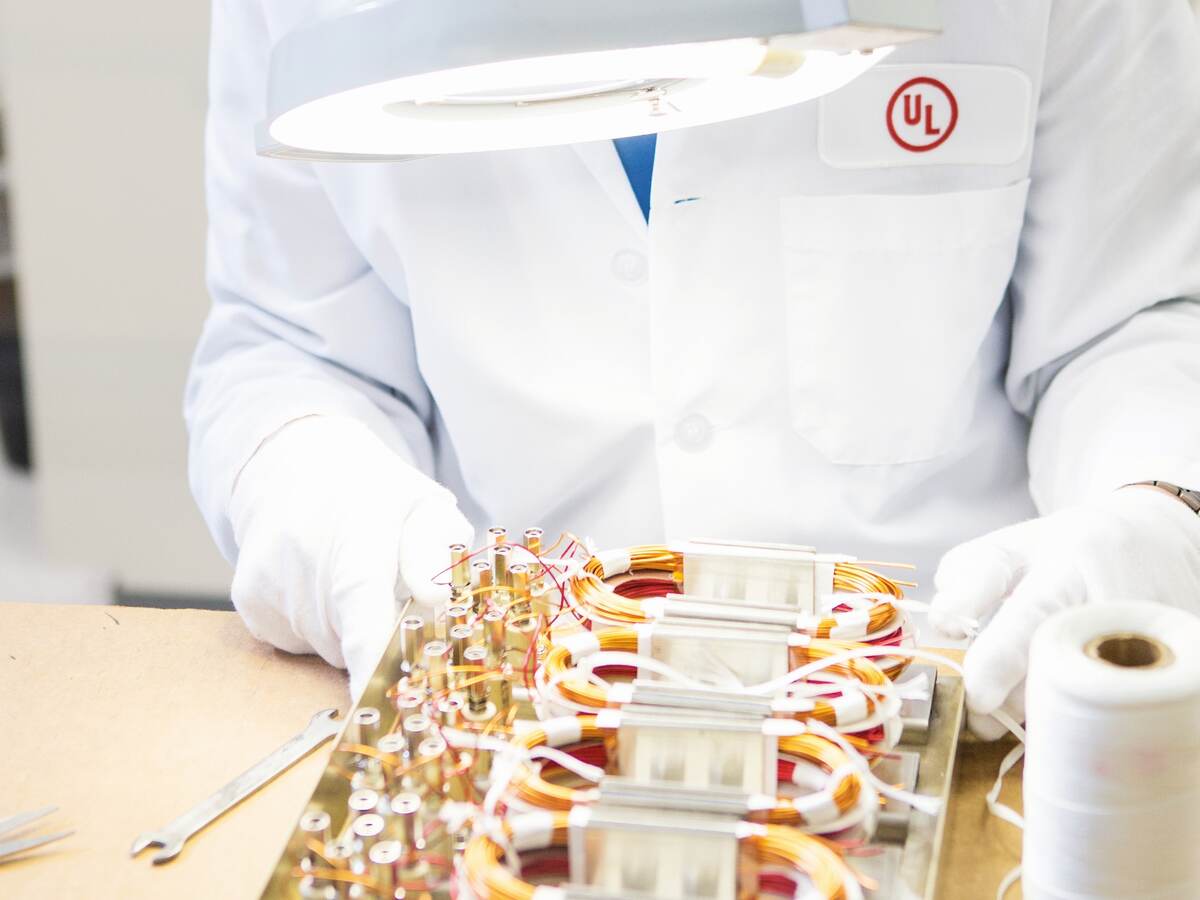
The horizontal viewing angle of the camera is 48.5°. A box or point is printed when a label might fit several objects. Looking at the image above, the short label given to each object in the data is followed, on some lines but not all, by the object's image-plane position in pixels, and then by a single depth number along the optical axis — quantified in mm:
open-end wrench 898
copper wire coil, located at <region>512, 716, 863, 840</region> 777
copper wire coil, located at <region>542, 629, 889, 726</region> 874
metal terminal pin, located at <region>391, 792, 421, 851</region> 804
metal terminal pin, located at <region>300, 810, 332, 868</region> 804
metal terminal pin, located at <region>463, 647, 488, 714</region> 963
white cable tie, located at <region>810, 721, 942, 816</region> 816
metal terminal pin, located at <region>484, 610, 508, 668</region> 1001
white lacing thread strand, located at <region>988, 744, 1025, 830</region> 872
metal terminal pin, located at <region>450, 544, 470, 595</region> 1085
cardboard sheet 885
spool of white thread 662
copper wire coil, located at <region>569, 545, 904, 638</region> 981
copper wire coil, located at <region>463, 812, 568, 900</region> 713
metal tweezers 899
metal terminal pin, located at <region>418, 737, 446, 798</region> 864
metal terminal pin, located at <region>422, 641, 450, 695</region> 959
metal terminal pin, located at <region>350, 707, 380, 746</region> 893
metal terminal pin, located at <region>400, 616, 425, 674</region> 986
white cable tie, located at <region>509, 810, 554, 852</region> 761
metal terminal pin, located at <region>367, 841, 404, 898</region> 773
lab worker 1255
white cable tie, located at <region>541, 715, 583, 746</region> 851
